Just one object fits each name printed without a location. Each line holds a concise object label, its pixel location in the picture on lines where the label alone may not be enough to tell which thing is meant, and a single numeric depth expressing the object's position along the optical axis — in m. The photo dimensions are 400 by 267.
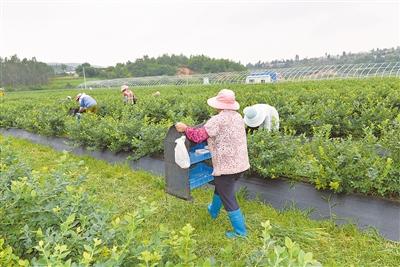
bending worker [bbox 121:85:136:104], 10.97
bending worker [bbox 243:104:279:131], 5.12
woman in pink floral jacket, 3.35
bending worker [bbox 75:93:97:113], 9.98
